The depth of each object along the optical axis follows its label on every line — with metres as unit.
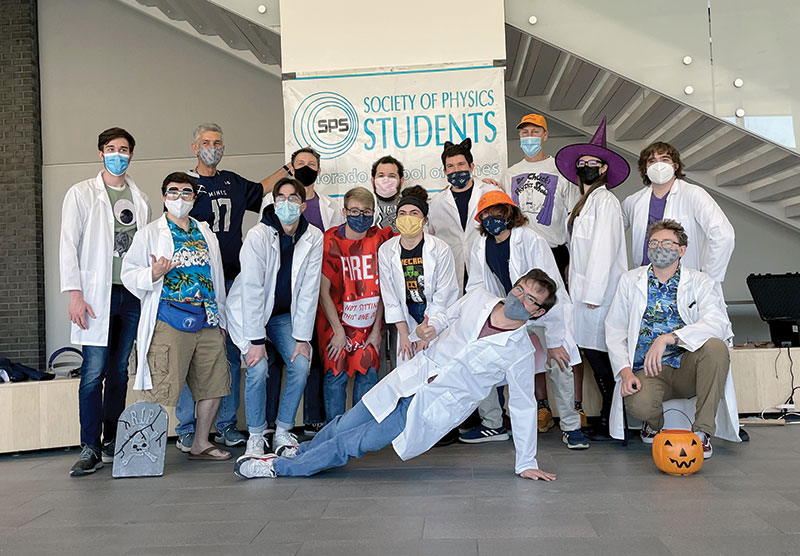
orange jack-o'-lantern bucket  3.41
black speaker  5.24
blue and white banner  5.46
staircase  6.62
